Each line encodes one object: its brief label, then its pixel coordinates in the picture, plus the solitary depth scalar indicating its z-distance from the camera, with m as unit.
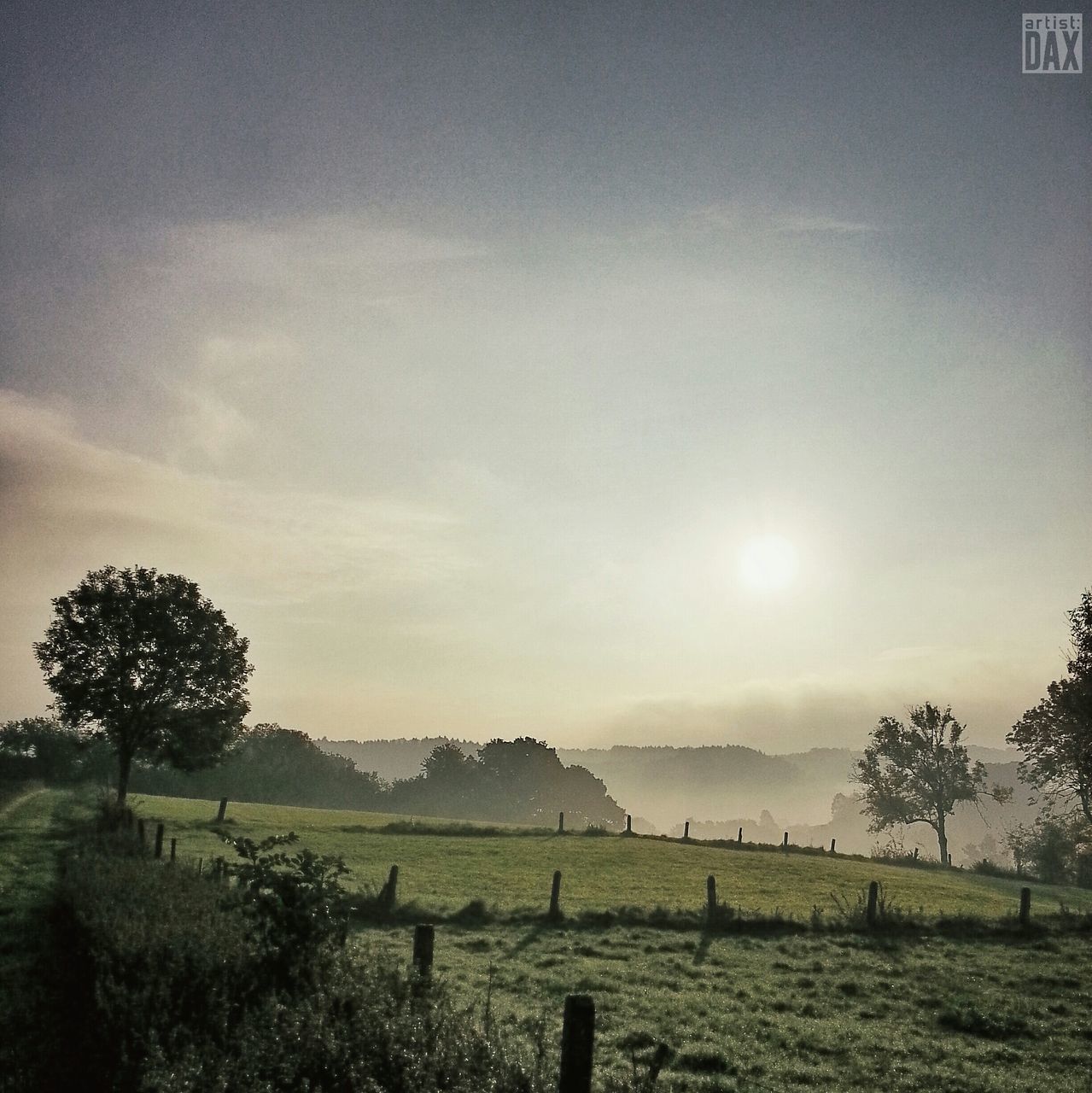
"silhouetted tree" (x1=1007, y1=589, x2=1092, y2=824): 36.84
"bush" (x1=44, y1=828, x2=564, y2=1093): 7.59
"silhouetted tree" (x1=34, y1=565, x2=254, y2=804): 46.91
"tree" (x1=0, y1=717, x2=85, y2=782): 78.06
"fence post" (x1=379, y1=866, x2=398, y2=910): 25.25
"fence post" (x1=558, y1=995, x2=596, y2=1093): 6.92
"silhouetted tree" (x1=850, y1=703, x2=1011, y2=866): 84.12
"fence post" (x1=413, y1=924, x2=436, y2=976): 10.56
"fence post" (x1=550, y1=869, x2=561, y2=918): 25.22
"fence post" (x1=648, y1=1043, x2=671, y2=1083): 6.74
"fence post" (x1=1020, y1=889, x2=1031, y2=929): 25.97
